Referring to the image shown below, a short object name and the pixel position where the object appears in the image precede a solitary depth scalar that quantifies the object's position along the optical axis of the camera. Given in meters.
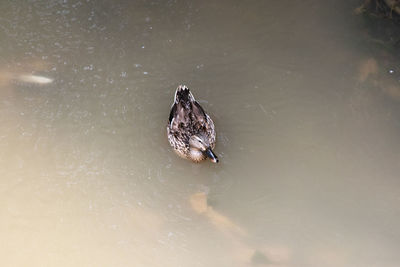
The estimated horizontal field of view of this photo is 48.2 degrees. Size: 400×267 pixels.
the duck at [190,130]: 4.95
